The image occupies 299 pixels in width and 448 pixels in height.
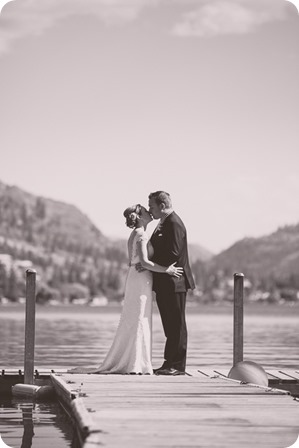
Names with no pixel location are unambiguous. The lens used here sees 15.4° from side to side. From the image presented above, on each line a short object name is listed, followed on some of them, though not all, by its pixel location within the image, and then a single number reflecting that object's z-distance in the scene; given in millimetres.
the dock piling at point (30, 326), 13914
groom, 12633
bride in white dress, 12883
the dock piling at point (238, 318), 14391
